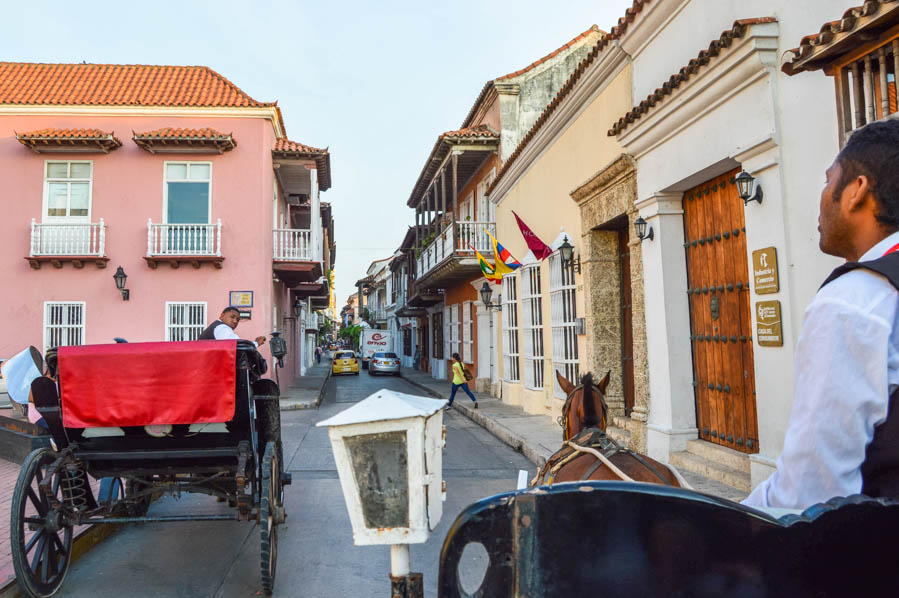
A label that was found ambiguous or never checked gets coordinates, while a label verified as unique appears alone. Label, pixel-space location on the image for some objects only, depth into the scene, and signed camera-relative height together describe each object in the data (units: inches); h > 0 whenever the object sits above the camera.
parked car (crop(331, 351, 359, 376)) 1280.8 -41.5
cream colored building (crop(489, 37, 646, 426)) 334.0 +60.5
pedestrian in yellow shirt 590.9 -33.6
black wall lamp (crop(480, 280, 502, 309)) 664.4 +47.4
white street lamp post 61.8 -13.6
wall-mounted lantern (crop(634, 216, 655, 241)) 283.8 +48.9
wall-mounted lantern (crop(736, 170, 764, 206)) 211.3 +50.1
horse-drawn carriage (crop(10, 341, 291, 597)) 160.2 -23.2
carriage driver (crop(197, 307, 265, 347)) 234.0 +7.0
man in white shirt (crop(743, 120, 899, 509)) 44.3 -4.7
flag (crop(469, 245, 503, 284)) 529.4 +59.8
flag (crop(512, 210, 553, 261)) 434.9 +65.2
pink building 640.4 +141.6
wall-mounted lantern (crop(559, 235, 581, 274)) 384.2 +49.4
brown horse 117.6 -24.0
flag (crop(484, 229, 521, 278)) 511.5 +64.1
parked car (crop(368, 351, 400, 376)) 1209.1 -42.9
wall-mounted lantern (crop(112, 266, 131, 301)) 624.7 +71.3
